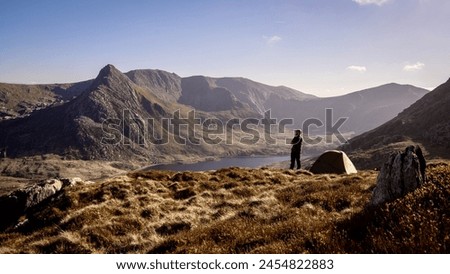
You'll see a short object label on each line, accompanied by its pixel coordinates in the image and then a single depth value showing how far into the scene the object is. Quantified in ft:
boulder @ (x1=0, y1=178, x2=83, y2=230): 64.16
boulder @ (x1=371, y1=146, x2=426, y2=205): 31.78
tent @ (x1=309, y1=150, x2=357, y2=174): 99.50
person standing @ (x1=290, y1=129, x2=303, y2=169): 98.30
